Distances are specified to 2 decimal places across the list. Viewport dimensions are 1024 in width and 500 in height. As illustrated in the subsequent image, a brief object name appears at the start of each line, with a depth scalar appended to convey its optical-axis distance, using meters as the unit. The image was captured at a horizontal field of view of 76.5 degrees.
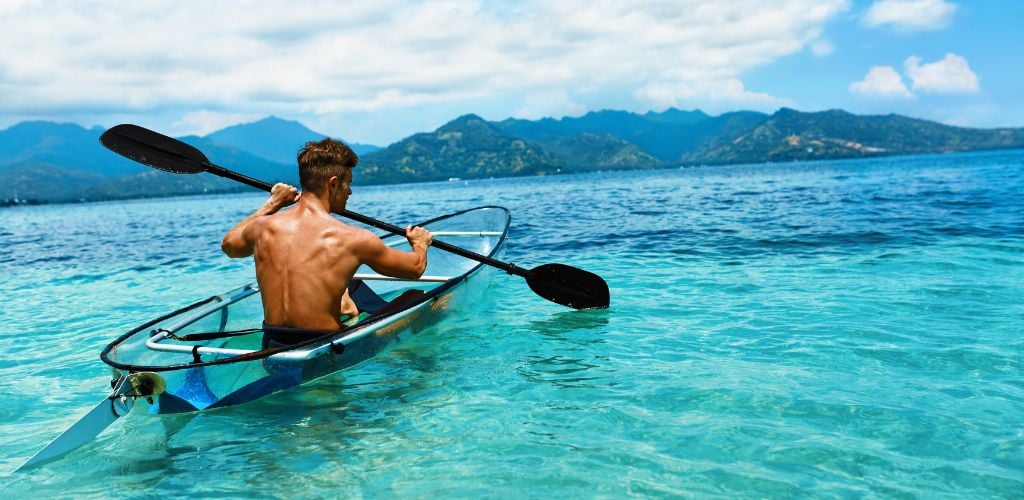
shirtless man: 5.94
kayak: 5.48
